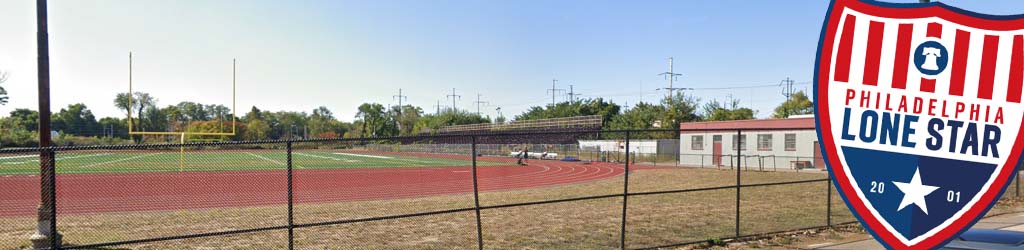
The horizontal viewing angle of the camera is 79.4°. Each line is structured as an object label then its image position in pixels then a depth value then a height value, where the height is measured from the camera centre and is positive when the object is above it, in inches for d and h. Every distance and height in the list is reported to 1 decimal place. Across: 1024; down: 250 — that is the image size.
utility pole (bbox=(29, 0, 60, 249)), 293.9 +1.5
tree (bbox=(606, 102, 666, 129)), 3001.7 -0.6
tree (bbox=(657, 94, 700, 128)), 2960.1 +30.5
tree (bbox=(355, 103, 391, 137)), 4581.7 -45.8
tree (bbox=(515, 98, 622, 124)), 3988.7 +54.3
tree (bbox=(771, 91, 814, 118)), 3584.4 +68.1
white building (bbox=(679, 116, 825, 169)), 1358.3 -61.3
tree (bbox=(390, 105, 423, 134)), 5502.0 -14.2
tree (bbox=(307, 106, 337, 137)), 5091.0 -57.3
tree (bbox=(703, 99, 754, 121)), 3287.4 +31.1
